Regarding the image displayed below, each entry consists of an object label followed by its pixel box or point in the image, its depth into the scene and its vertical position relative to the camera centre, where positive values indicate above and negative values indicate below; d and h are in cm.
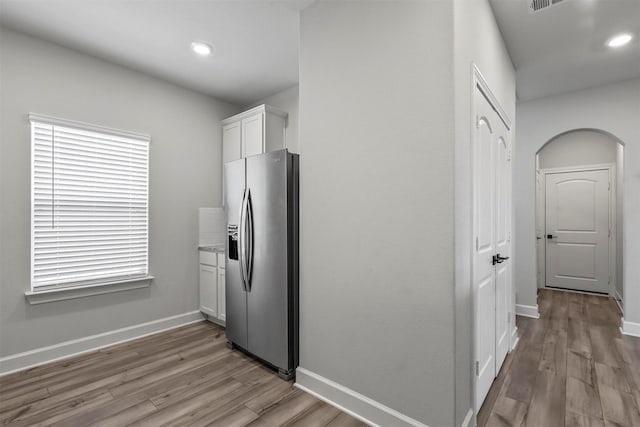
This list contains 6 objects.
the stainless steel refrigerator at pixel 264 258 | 238 -36
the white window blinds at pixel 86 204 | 271 +11
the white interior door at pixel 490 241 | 198 -21
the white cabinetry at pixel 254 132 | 355 +101
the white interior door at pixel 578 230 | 497 -28
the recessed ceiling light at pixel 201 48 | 281 +157
